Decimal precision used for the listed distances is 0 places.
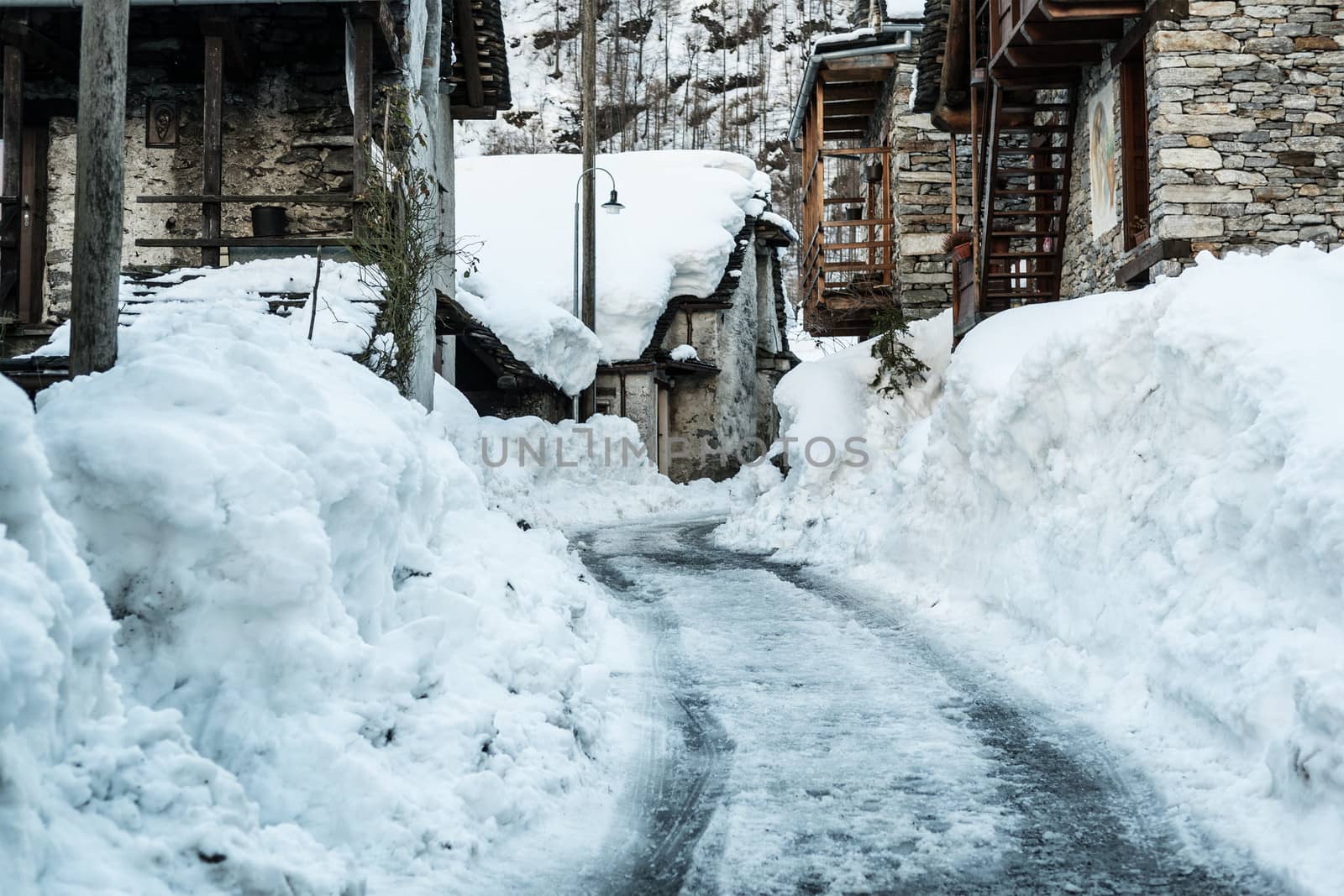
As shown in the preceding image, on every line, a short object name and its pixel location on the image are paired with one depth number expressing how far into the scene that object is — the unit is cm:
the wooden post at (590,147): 1892
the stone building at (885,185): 1600
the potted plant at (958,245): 1302
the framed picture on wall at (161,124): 1205
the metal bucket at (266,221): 1142
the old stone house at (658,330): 1812
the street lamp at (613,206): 1808
